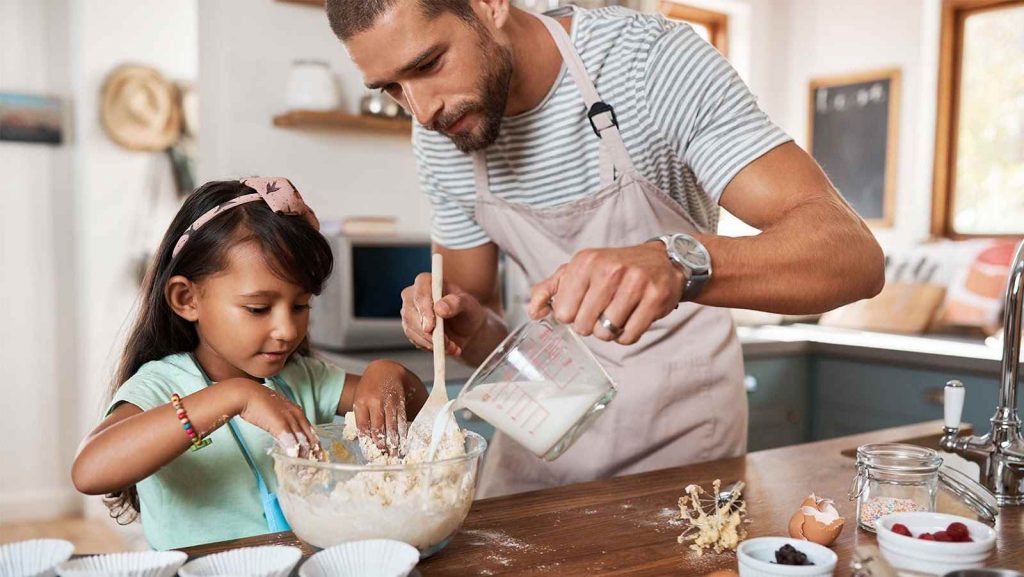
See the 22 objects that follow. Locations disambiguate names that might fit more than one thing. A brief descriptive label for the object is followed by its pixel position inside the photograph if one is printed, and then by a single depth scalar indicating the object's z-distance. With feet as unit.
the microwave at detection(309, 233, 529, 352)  8.04
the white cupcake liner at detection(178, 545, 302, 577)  2.56
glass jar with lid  3.45
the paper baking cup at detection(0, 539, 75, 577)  2.50
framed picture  11.55
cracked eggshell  3.23
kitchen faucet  3.91
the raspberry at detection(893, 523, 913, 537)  2.93
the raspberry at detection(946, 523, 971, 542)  2.85
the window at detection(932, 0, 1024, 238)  11.08
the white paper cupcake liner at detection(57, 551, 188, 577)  2.49
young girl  3.94
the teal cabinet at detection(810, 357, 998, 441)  8.57
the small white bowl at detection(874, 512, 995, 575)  2.71
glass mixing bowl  2.94
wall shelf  8.26
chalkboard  11.84
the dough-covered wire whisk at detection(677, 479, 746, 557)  3.20
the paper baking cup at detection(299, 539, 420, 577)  2.56
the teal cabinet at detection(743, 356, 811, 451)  9.71
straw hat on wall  11.83
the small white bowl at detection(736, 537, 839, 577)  2.60
